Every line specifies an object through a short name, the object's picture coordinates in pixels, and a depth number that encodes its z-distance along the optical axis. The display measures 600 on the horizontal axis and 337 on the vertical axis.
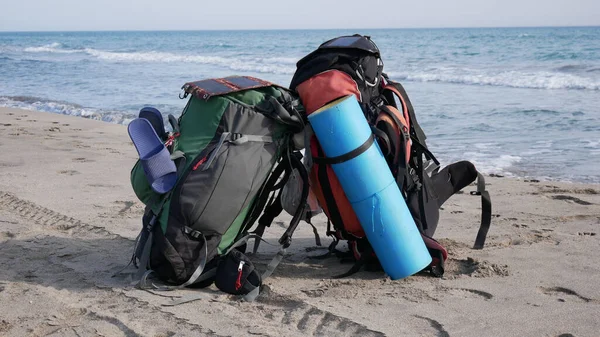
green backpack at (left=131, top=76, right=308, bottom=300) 3.29
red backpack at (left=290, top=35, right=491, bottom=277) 3.55
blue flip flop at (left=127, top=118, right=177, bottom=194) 3.26
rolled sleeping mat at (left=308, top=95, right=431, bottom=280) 3.38
